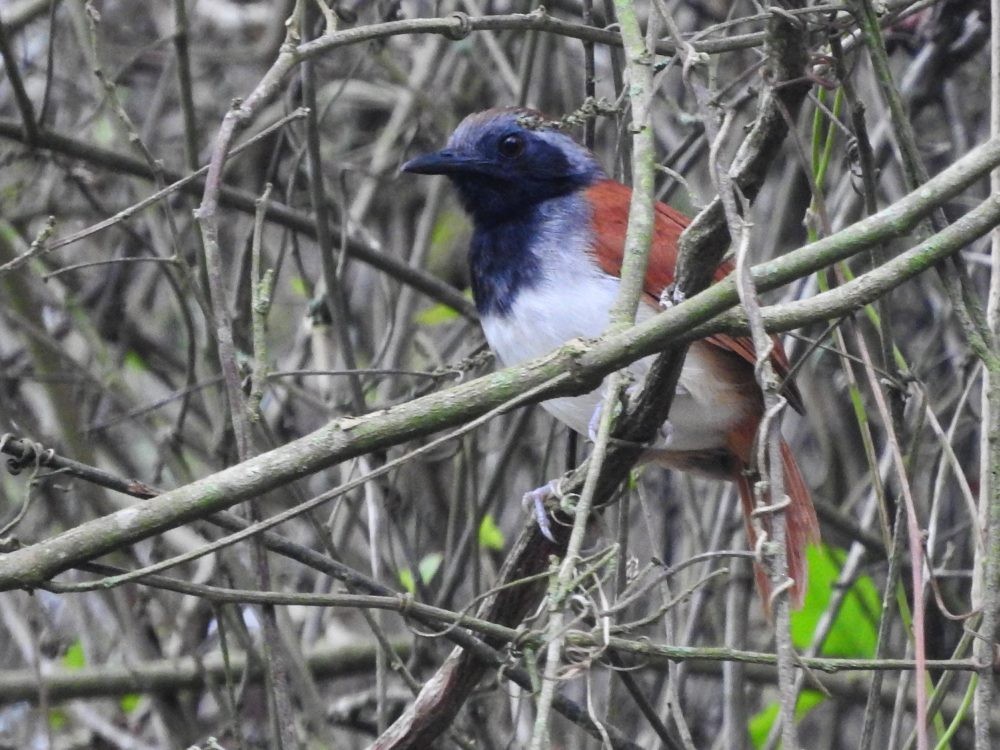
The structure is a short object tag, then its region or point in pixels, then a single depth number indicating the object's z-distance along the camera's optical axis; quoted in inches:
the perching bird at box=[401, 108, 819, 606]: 262.7
